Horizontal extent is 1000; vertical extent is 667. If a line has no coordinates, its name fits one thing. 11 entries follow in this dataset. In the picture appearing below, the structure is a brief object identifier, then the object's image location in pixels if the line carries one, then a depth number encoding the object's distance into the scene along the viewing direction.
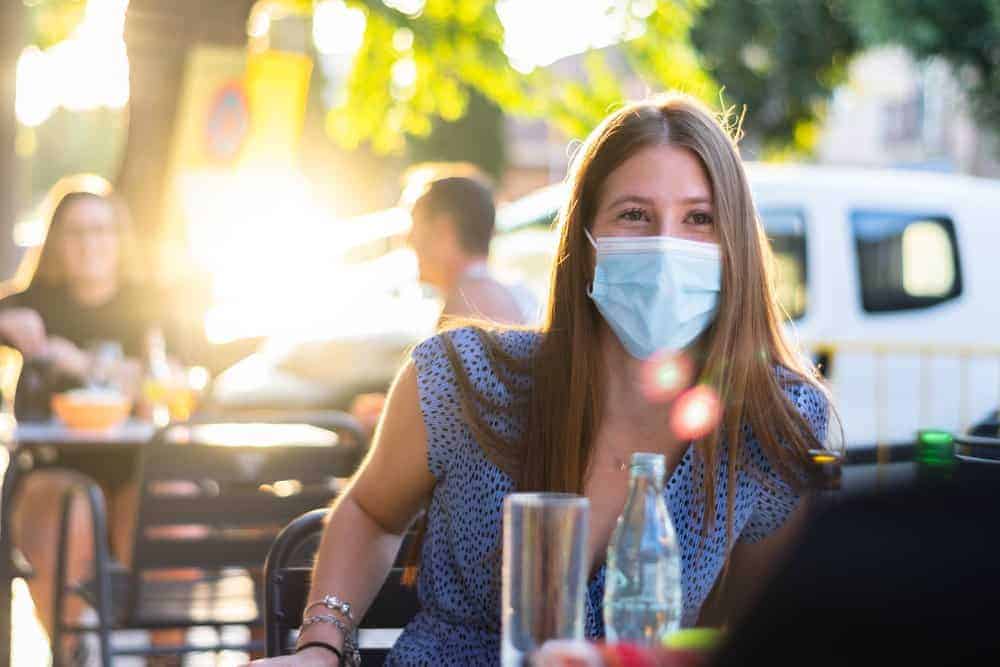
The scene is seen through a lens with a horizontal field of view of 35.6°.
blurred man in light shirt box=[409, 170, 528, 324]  6.42
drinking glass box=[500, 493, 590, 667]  1.55
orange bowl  5.67
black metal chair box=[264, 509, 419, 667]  2.57
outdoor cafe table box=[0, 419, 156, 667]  4.84
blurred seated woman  5.96
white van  9.20
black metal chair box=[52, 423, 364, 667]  4.38
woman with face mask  2.36
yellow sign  9.52
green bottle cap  2.13
